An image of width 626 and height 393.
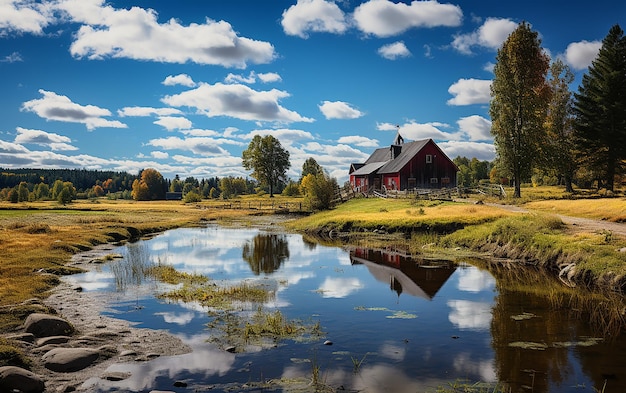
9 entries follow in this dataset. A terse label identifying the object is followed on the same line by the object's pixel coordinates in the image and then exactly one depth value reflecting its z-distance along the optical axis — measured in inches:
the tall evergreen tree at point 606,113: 2037.4
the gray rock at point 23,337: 489.1
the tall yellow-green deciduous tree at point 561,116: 2282.2
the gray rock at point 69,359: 428.8
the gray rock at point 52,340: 486.9
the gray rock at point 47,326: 517.0
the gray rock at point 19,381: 372.8
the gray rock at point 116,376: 410.6
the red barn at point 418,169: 2677.2
